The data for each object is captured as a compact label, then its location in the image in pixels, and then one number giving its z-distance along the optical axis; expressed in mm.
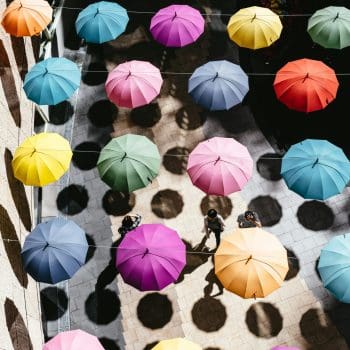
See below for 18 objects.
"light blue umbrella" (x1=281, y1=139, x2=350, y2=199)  11461
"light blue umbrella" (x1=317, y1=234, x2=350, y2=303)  10203
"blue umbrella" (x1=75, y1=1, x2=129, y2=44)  14625
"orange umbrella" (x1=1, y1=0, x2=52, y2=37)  13047
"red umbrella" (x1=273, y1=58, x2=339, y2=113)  12703
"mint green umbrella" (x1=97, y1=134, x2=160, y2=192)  12016
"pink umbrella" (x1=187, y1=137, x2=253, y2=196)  11766
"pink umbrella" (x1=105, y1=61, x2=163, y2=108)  13391
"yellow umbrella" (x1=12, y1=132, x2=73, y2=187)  11984
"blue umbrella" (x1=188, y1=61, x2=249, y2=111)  13109
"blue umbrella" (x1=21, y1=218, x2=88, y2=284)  11000
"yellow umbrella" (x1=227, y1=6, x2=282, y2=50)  14070
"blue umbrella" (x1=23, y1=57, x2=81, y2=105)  13312
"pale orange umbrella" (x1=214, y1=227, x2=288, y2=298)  10227
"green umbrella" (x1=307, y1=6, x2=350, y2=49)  13766
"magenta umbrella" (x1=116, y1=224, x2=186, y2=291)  10641
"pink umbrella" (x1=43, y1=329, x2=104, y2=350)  9898
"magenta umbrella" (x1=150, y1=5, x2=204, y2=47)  14414
